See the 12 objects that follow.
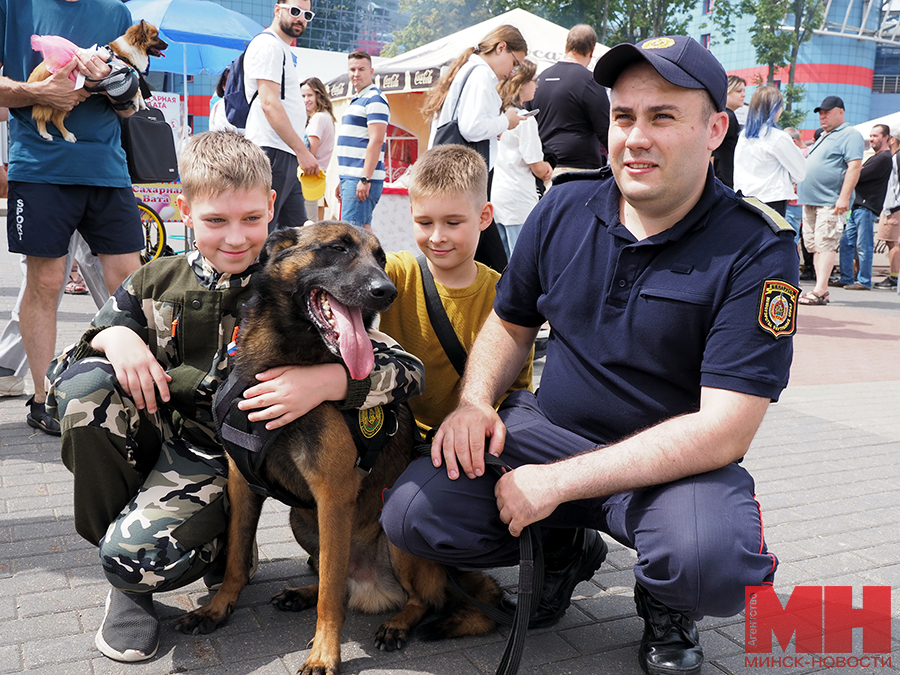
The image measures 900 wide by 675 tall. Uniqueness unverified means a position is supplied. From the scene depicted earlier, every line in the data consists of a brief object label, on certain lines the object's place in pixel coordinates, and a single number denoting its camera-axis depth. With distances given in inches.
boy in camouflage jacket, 92.4
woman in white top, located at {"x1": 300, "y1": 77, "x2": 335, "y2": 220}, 349.1
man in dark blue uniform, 84.3
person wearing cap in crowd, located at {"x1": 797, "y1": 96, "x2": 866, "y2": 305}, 427.8
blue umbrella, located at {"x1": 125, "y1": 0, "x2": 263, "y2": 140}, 525.0
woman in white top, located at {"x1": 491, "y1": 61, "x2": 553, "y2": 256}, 258.2
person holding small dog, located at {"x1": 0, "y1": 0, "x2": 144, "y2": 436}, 156.6
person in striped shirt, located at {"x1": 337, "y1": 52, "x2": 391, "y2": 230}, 301.7
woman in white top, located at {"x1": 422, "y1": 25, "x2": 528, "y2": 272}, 214.1
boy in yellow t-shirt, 117.1
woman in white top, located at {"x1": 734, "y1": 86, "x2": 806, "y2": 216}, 352.5
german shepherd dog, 89.7
